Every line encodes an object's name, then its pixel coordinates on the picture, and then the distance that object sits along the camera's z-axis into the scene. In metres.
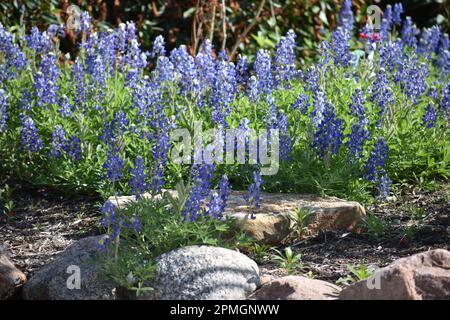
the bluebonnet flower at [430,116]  5.97
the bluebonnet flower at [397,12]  8.07
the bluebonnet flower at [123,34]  6.89
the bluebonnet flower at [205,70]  6.54
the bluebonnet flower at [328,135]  5.52
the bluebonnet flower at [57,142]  5.94
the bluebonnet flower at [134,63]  6.54
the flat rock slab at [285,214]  5.02
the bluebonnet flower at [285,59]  6.65
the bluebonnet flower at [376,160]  5.57
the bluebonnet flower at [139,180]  4.50
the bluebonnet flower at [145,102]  6.05
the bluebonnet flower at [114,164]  4.76
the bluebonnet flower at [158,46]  6.76
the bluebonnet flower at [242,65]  6.67
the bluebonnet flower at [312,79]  6.32
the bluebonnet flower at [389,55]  6.85
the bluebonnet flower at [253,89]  6.16
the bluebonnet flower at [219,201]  4.46
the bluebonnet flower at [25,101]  6.28
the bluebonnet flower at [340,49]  6.79
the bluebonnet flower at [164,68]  6.35
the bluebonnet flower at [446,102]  6.09
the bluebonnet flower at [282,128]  5.63
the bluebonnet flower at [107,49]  6.76
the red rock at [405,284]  3.81
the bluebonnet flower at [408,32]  8.02
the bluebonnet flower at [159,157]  4.50
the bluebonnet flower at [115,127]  5.72
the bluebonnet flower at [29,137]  6.02
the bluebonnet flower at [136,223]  4.28
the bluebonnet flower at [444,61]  7.41
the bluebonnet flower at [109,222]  4.20
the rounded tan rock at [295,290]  4.00
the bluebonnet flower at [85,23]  6.98
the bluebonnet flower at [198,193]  4.41
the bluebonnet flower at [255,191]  4.60
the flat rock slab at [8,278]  4.52
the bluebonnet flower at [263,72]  6.39
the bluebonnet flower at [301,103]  5.96
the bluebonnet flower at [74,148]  5.93
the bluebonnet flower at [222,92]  5.98
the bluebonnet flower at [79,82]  6.23
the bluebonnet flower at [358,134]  5.63
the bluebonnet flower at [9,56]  6.76
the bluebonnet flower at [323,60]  6.48
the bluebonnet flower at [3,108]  6.22
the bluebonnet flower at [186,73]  6.34
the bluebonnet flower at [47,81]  6.26
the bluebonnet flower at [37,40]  6.88
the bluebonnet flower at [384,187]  5.57
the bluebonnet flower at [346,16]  7.57
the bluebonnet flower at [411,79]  6.27
